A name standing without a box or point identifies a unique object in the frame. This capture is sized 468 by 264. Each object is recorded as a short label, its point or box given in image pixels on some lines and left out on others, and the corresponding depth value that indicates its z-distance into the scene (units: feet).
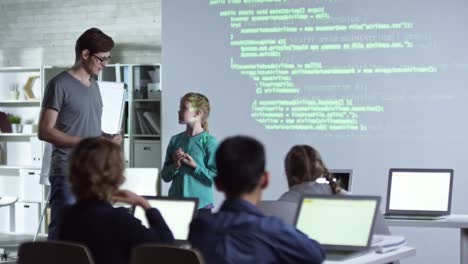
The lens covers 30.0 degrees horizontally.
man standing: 14.29
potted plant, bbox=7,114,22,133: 32.81
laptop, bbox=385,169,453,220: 17.35
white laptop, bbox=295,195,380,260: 10.86
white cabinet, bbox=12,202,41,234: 32.27
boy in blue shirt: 8.09
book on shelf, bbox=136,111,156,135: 29.96
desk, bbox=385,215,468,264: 16.66
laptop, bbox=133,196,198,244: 12.22
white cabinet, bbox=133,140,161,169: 29.84
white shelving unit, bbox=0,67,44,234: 32.19
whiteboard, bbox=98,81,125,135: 27.84
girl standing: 18.17
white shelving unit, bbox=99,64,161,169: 29.89
